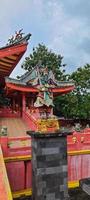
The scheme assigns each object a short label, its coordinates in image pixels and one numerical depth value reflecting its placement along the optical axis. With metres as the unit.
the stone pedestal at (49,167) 4.73
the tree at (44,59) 16.41
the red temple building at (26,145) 5.26
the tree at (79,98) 11.82
